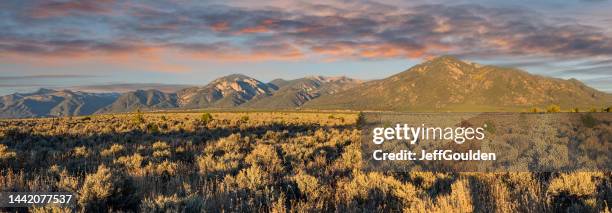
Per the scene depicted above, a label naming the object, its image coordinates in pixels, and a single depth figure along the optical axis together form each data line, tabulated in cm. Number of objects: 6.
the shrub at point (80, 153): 1581
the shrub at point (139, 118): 4271
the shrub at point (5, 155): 1374
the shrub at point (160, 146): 1852
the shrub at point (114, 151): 1622
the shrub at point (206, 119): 4391
